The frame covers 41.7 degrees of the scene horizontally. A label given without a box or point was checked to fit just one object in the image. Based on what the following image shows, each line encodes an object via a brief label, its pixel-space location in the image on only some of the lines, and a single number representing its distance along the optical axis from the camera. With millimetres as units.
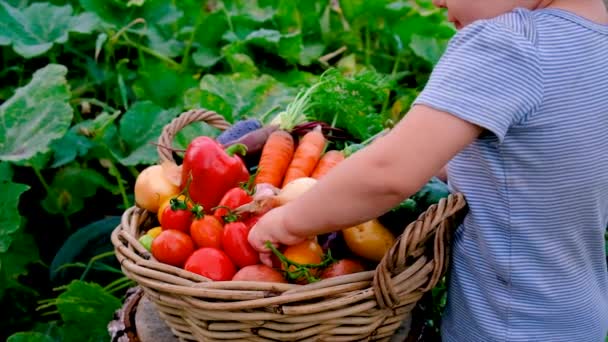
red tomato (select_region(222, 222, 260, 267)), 1322
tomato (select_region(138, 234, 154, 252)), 1401
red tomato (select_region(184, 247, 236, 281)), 1299
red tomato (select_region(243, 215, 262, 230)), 1352
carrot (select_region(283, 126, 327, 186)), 1598
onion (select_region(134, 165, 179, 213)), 1526
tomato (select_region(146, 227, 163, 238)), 1448
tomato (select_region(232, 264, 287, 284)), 1274
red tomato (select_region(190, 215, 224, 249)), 1369
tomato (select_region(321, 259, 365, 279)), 1312
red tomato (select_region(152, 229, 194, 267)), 1348
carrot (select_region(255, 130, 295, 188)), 1618
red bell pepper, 1460
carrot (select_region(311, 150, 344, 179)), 1586
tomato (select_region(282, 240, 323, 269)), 1285
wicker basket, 1206
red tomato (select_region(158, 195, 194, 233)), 1415
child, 1102
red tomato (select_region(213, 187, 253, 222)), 1397
